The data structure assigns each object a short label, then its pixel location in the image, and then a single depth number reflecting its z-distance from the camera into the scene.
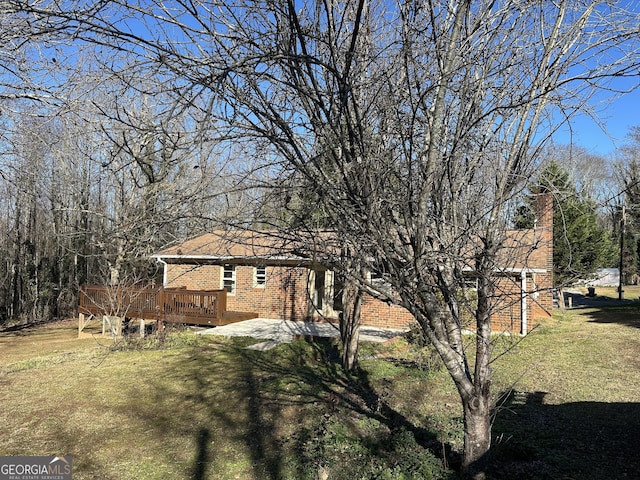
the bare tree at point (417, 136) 3.09
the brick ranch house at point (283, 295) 13.60
